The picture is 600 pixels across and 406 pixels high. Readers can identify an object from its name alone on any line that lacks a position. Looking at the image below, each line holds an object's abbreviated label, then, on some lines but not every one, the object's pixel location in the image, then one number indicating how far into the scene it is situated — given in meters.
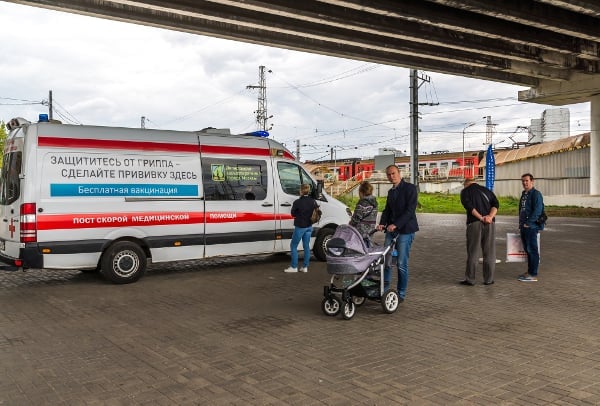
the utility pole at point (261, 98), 59.94
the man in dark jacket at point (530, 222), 9.21
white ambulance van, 8.61
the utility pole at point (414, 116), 30.92
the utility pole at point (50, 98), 47.56
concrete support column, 31.56
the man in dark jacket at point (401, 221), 7.18
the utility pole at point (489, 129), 73.26
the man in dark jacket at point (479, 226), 8.69
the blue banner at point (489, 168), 13.73
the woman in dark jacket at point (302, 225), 9.98
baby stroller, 6.50
